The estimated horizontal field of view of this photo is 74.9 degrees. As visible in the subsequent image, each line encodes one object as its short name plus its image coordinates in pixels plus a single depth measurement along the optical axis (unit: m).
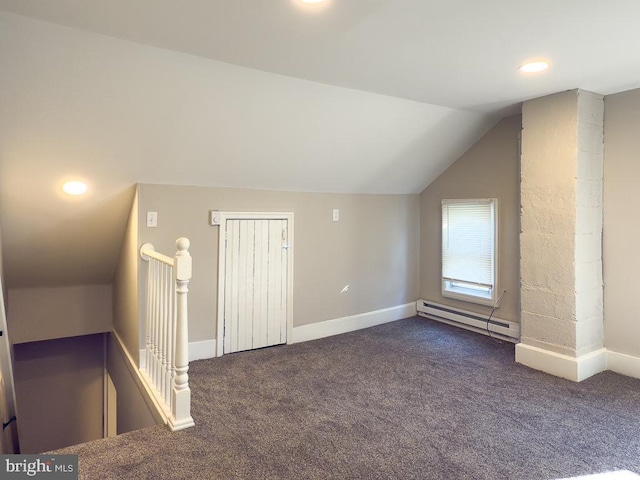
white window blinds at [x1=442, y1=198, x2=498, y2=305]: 4.19
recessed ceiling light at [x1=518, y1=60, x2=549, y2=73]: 2.59
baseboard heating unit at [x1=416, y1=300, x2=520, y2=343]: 4.04
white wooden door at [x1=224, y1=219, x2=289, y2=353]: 3.67
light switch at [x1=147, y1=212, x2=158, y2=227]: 3.29
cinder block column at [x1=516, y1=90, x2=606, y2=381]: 3.17
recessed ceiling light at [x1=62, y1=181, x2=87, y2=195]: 3.01
